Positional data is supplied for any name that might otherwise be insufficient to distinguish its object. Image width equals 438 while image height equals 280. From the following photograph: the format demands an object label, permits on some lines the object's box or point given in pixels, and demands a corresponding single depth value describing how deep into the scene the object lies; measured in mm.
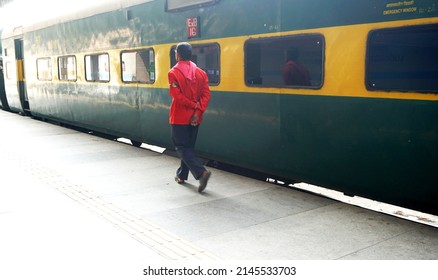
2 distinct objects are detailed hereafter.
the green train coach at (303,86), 4066
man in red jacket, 5242
